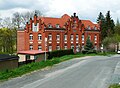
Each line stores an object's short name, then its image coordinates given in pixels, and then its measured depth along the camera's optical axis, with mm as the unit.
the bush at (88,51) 40125
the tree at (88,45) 40601
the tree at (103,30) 56036
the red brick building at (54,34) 40711
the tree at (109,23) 56439
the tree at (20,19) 48509
